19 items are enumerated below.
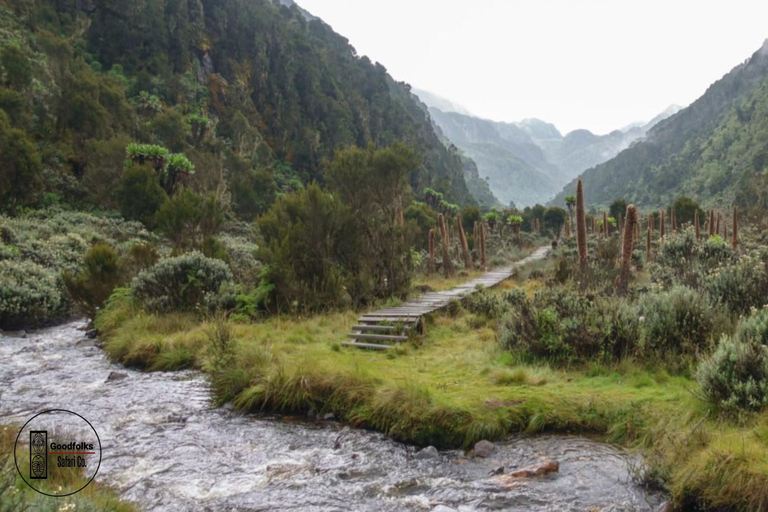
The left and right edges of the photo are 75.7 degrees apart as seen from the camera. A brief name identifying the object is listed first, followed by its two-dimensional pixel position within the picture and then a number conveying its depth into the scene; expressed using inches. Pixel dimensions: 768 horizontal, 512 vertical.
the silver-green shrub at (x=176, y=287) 472.1
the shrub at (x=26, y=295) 508.4
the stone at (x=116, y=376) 328.3
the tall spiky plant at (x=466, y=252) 1158.3
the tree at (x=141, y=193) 1122.0
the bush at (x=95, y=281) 521.0
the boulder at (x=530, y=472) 182.5
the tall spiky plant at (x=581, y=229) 590.2
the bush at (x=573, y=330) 294.0
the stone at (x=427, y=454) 208.1
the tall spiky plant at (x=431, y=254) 1020.5
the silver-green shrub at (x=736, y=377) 191.5
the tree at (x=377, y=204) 538.3
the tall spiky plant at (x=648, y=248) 1073.6
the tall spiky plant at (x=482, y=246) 1201.5
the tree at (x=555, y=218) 2529.5
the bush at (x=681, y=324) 277.1
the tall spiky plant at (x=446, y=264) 1003.9
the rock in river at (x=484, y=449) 205.8
